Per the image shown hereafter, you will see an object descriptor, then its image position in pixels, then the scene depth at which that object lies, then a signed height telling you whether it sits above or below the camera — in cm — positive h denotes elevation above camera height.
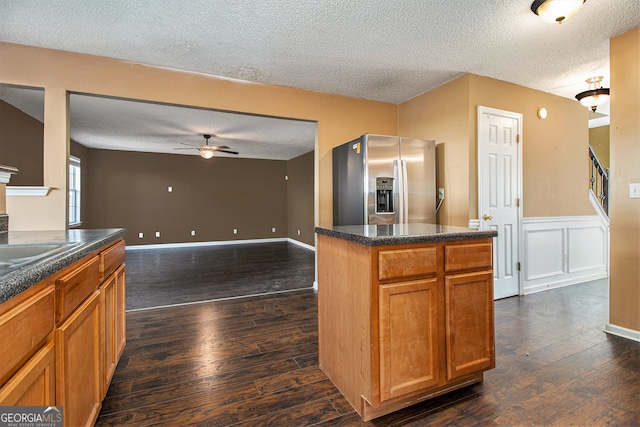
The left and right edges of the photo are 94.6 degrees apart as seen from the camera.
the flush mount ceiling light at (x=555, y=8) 194 +139
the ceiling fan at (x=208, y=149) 564 +131
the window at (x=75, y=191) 623 +57
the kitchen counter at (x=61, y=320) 76 -35
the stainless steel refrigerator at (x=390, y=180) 318 +40
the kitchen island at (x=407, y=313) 143 -51
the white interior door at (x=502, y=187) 320 +32
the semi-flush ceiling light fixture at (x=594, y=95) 317 +131
